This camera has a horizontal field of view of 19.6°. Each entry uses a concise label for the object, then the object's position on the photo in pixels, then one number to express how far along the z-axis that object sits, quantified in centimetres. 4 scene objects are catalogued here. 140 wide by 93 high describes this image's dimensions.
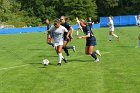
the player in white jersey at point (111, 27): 3322
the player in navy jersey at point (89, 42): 1881
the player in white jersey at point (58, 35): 1816
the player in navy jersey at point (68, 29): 2036
